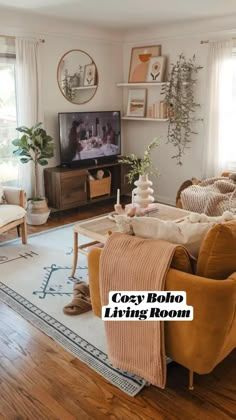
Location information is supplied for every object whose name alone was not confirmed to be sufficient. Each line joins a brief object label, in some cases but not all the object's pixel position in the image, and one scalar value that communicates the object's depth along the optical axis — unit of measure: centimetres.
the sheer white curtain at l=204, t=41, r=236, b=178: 475
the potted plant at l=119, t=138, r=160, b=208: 343
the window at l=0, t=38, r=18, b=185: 461
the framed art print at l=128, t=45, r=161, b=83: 552
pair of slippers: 284
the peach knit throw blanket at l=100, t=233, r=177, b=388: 190
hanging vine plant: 519
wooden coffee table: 308
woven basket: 543
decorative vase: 343
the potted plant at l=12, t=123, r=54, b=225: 462
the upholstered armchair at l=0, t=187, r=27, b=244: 389
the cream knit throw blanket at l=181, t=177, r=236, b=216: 399
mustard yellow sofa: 177
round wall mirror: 523
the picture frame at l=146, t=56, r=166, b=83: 541
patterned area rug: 235
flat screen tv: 521
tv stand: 505
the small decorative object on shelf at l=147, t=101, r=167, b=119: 546
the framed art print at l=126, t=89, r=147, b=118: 580
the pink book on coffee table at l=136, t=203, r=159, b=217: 339
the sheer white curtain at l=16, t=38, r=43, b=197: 469
